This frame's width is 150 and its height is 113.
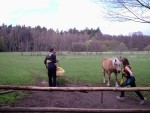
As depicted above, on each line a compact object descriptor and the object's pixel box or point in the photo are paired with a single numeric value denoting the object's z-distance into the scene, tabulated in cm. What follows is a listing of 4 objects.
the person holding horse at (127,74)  517
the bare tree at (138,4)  726
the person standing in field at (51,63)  671
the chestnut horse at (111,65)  731
